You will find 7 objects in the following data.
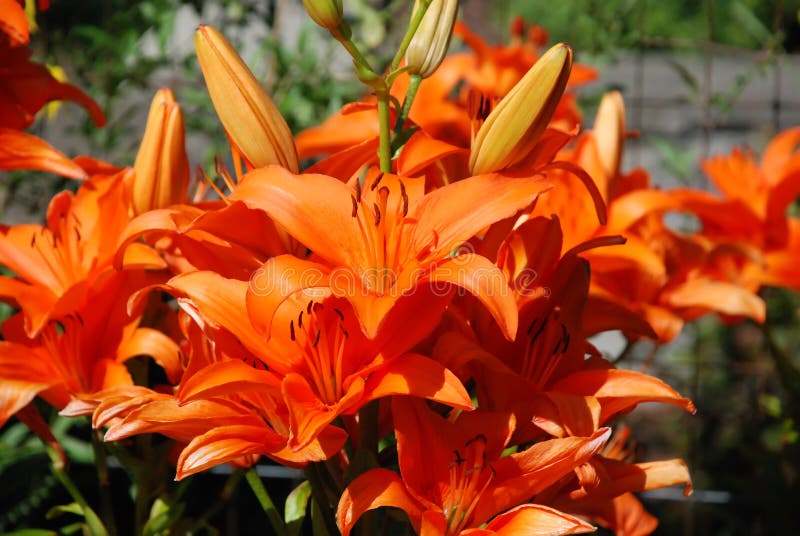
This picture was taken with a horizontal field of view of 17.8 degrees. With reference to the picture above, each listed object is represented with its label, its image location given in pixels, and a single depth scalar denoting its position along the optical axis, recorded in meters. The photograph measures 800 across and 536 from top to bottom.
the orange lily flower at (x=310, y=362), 1.15
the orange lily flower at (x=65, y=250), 1.28
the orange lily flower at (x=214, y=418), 1.16
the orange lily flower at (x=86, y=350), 1.27
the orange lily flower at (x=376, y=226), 1.16
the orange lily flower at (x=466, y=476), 1.16
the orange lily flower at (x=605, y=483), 1.20
